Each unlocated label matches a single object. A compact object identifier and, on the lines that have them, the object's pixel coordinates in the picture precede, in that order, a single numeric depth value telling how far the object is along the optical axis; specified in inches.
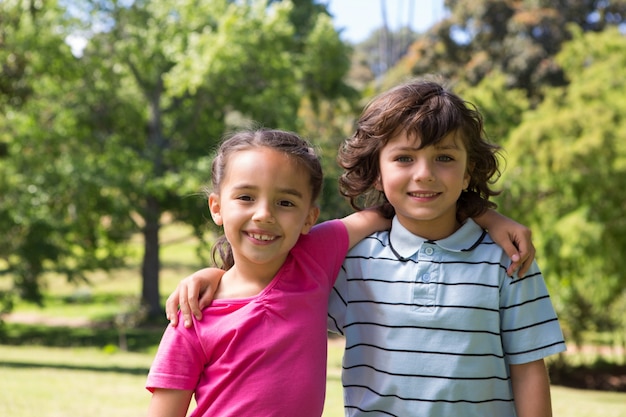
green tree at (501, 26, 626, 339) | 460.8
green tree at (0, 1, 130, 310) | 538.9
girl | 73.4
